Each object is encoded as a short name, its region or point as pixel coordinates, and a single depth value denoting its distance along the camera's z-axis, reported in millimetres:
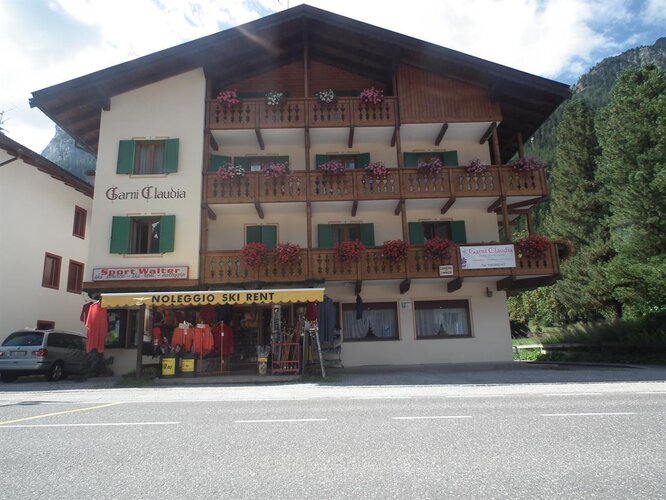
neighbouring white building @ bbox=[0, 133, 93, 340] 19172
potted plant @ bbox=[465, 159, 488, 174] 17656
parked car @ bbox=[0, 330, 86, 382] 14586
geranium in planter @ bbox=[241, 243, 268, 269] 16297
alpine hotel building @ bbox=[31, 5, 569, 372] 17000
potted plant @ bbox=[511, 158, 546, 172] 17797
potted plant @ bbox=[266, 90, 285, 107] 18203
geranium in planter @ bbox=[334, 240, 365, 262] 16297
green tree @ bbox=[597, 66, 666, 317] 21188
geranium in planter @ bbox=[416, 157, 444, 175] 17625
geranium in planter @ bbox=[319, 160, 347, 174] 17516
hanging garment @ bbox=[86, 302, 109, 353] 14227
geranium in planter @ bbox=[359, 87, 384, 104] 18391
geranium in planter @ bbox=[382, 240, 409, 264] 16391
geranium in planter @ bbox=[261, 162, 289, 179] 17438
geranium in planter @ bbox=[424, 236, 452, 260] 16484
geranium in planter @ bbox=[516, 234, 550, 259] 16766
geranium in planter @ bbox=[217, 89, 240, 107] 18219
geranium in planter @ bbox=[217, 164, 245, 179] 17531
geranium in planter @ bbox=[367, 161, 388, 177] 17531
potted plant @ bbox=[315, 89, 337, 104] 18375
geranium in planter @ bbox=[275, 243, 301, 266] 16297
